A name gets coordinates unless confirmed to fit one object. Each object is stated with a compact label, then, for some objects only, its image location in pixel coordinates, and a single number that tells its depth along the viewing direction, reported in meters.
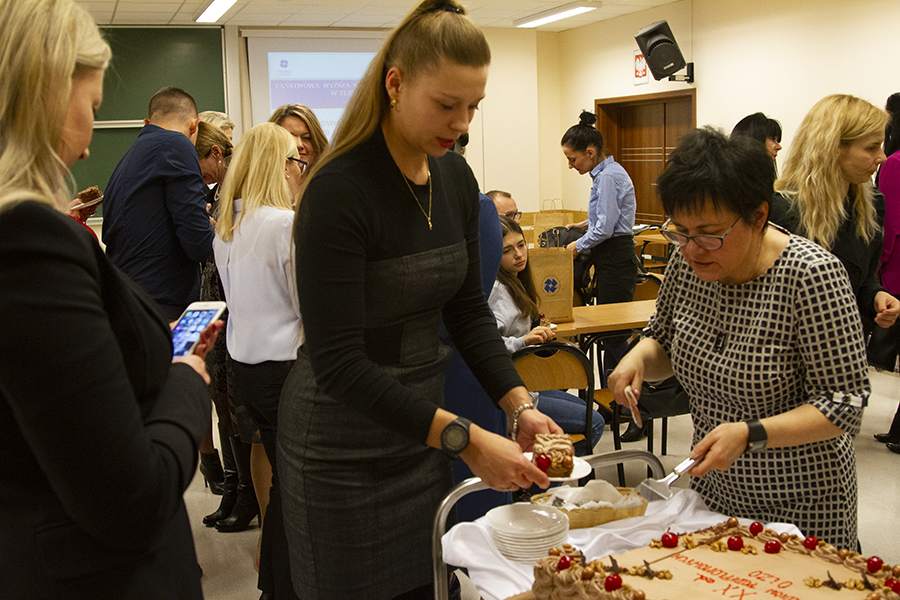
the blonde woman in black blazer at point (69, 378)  0.74
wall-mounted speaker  8.17
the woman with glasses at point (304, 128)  3.12
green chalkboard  8.30
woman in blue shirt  5.27
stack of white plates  1.32
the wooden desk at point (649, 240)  8.02
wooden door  9.18
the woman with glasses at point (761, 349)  1.40
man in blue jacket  3.14
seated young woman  3.28
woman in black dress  1.29
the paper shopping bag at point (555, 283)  3.78
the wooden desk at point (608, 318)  3.71
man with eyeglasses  4.80
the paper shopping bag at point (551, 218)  7.91
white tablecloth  1.30
